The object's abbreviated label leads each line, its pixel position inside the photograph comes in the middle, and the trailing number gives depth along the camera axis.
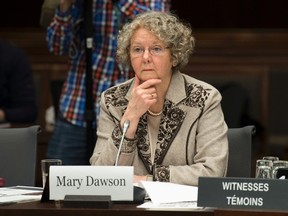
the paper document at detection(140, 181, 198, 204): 5.20
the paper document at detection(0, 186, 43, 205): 5.37
